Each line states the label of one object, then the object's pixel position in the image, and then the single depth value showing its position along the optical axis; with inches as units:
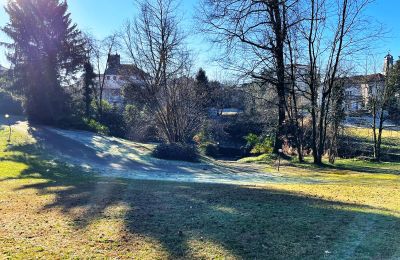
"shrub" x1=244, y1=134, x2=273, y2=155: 1116.0
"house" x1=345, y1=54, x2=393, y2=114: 1072.8
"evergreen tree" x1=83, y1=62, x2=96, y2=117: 1375.5
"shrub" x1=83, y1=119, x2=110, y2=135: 1147.3
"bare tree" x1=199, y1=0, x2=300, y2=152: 764.6
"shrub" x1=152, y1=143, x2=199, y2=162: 820.6
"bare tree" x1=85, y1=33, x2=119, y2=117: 1465.3
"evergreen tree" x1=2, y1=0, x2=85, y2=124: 1031.6
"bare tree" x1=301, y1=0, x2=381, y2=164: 764.0
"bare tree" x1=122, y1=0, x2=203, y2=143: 962.7
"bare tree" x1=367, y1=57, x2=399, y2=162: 1079.0
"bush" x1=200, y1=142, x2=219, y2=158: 1230.9
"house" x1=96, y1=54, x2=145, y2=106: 971.3
